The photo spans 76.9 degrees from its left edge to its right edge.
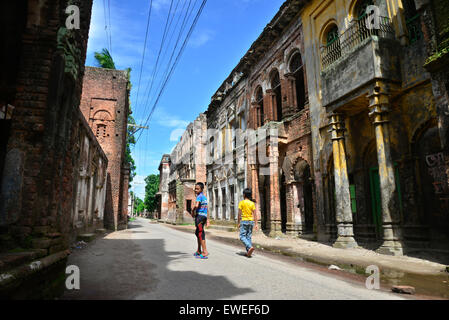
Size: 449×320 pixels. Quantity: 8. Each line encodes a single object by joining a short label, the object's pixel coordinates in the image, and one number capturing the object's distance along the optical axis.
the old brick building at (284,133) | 13.23
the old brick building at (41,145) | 3.33
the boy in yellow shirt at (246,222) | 7.41
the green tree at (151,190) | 66.22
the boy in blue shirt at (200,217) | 6.73
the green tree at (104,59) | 27.02
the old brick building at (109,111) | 20.23
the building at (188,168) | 29.75
